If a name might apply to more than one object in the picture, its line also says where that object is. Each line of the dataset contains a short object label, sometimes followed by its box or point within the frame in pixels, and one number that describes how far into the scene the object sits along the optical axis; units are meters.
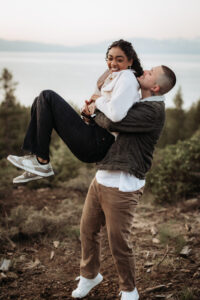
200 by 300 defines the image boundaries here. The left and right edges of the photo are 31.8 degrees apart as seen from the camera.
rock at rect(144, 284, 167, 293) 3.25
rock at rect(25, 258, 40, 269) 3.80
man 2.45
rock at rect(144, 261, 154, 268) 3.76
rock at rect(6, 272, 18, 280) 3.57
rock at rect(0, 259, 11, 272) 3.68
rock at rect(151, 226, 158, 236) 4.62
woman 2.49
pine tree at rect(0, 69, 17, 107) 8.12
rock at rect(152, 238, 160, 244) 4.34
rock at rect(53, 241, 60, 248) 4.28
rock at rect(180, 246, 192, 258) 3.88
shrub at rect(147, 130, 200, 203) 5.79
